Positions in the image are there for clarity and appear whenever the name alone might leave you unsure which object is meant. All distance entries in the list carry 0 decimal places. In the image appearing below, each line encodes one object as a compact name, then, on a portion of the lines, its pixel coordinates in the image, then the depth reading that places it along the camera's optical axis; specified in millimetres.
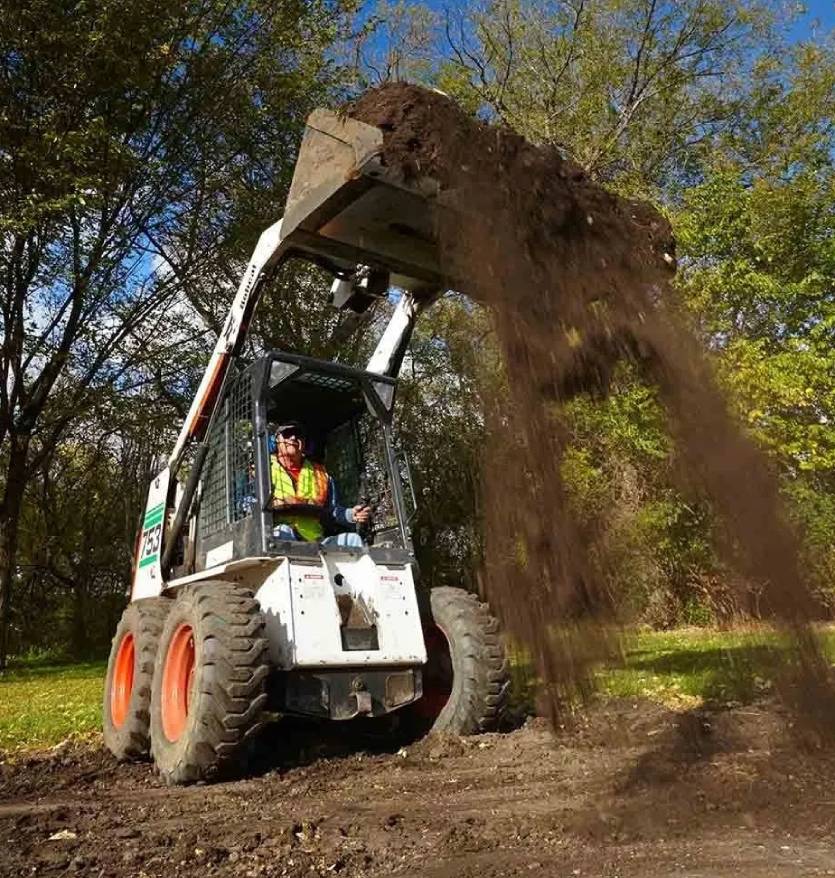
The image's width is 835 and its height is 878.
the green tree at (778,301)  15570
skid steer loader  5391
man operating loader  6172
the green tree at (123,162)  12695
